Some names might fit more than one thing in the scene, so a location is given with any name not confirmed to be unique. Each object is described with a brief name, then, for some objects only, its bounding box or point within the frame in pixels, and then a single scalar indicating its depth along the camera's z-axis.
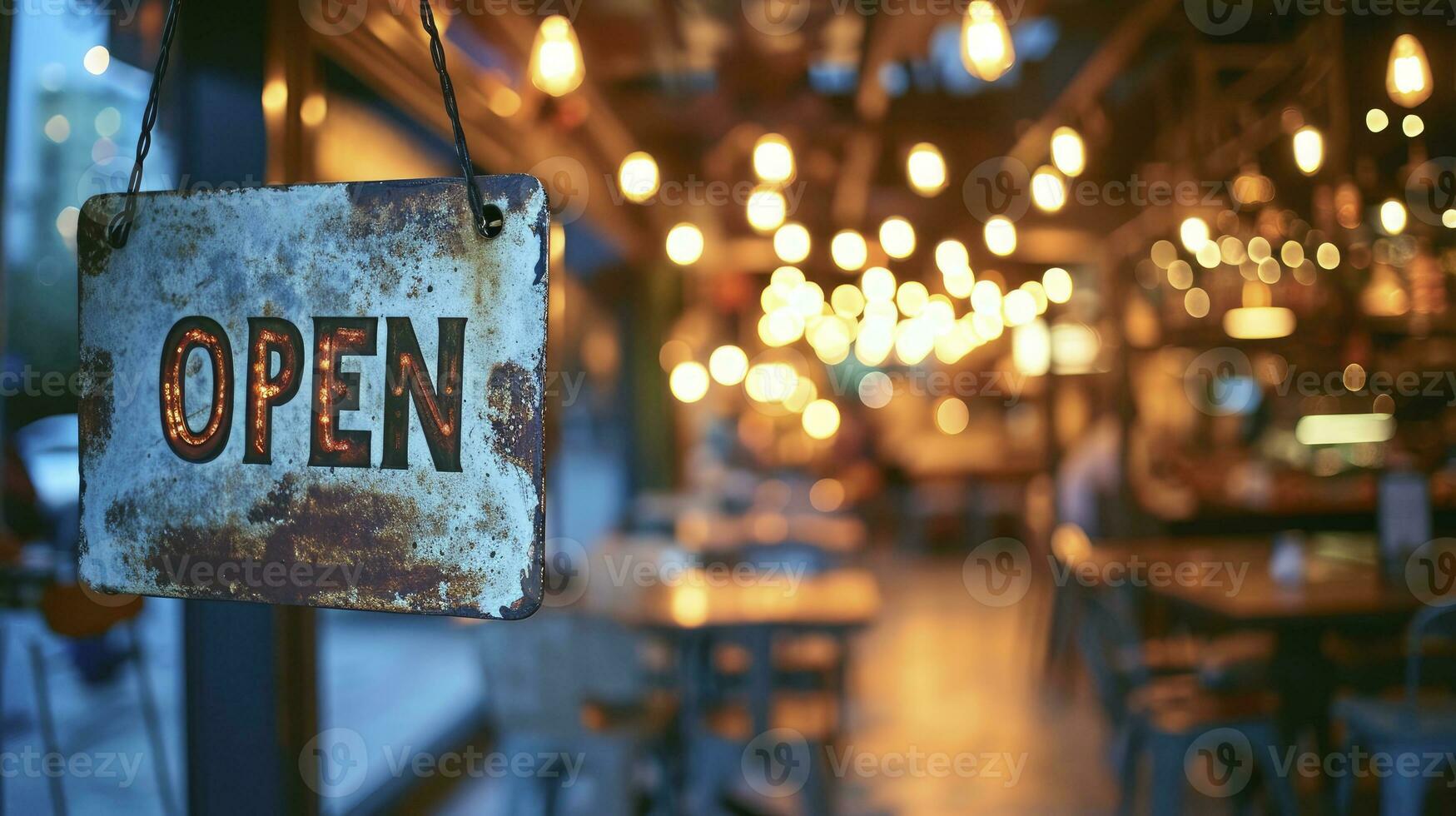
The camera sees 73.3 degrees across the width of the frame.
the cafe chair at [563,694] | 3.24
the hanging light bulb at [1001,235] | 5.67
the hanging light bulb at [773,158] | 4.67
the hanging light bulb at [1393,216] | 4.11
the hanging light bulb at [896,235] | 6.01
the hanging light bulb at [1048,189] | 4.70
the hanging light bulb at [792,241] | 6.17
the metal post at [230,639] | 2.16
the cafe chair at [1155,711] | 3.47
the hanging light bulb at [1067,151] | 4.55
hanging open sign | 0.96
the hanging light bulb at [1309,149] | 4.09
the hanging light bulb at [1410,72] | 3.27
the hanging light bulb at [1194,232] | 5.70
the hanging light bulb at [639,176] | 4.41
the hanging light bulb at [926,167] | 4.94
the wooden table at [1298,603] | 3.64
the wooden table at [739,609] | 3.93
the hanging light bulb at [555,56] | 3.35
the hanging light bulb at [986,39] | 3.32
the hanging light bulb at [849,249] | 6.66
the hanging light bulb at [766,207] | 5.09
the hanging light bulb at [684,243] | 5.46
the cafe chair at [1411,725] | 2.99
